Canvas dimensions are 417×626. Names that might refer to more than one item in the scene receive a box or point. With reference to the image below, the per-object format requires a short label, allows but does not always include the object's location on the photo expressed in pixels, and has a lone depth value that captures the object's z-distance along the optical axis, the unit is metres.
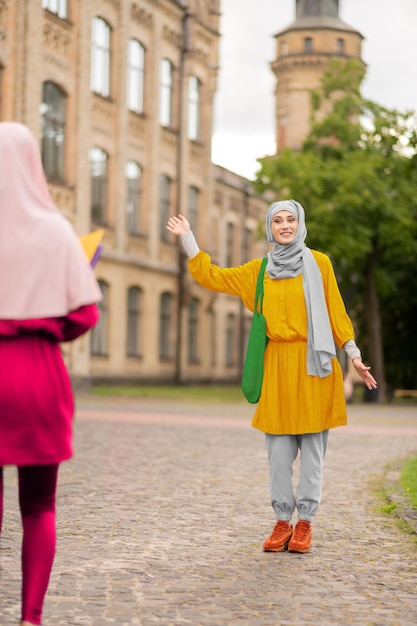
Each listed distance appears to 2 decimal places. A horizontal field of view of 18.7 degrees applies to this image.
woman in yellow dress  7.40
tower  73.31
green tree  38.56
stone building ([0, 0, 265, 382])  32.28
